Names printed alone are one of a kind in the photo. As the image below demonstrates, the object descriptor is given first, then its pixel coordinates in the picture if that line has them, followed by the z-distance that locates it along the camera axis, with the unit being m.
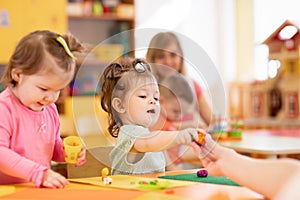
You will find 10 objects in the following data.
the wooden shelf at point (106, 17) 6.23
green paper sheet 1.56
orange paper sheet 1.44
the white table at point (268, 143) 2.63
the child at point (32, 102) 1.59
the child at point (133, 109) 1.54
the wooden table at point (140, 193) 1.42
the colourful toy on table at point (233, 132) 3.18
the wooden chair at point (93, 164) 1.63
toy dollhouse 5.42
